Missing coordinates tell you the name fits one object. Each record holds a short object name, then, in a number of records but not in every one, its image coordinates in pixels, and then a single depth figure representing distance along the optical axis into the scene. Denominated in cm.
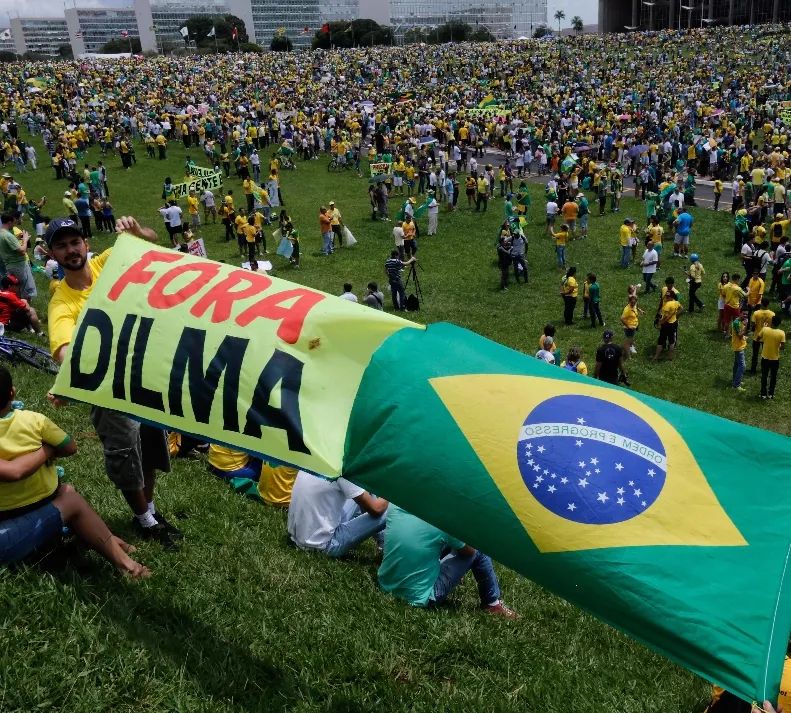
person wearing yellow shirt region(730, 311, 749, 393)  1328
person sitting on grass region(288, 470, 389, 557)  567
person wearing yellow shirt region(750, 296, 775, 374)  1344
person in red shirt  1204
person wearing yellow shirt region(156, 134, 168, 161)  3588
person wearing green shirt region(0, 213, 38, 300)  1257
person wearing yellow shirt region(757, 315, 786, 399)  1287
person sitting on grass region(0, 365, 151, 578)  385
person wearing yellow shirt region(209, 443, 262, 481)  747
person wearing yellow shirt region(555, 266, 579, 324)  1628
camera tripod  1854
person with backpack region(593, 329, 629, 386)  1297
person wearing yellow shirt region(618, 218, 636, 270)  1970
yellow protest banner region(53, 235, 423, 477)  346
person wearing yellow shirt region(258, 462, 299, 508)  695
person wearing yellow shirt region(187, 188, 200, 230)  2447
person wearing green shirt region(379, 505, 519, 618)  497
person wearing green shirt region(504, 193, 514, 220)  2269
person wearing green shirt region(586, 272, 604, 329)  1614
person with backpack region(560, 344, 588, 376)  1137
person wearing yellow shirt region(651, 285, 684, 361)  1456
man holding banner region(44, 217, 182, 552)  435
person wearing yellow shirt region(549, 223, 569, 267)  2009
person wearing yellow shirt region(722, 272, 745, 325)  1489
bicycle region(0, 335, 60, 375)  1031
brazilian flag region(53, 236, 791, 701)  274
